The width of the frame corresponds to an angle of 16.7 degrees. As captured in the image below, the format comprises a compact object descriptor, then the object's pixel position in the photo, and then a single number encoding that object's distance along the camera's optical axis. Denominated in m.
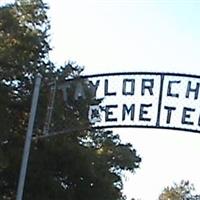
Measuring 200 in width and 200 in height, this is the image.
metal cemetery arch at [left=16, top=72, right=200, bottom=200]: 14.09
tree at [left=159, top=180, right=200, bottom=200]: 78.25
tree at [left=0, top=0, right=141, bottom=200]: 21.56
